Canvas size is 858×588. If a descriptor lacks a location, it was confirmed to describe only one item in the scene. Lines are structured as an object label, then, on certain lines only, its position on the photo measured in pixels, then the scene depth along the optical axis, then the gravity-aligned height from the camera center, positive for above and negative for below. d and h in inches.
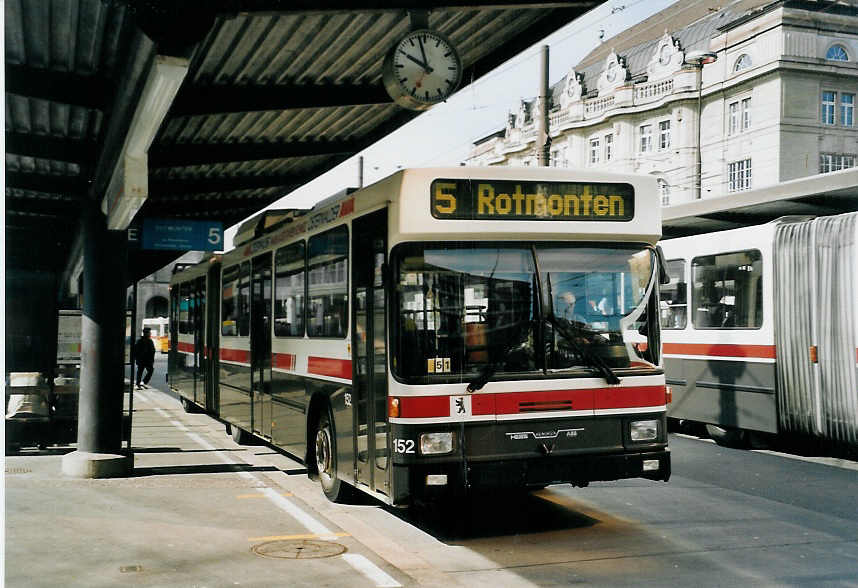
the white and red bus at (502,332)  304.2 -1.7
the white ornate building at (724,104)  2151.8 +521.6
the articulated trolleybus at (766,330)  484.1 -1.8
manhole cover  293.7 -65.9
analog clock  352.2 +90.6
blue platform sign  740.0 +67.6
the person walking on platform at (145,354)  1231.5 -34.9
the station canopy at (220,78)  297.9 +94.7
